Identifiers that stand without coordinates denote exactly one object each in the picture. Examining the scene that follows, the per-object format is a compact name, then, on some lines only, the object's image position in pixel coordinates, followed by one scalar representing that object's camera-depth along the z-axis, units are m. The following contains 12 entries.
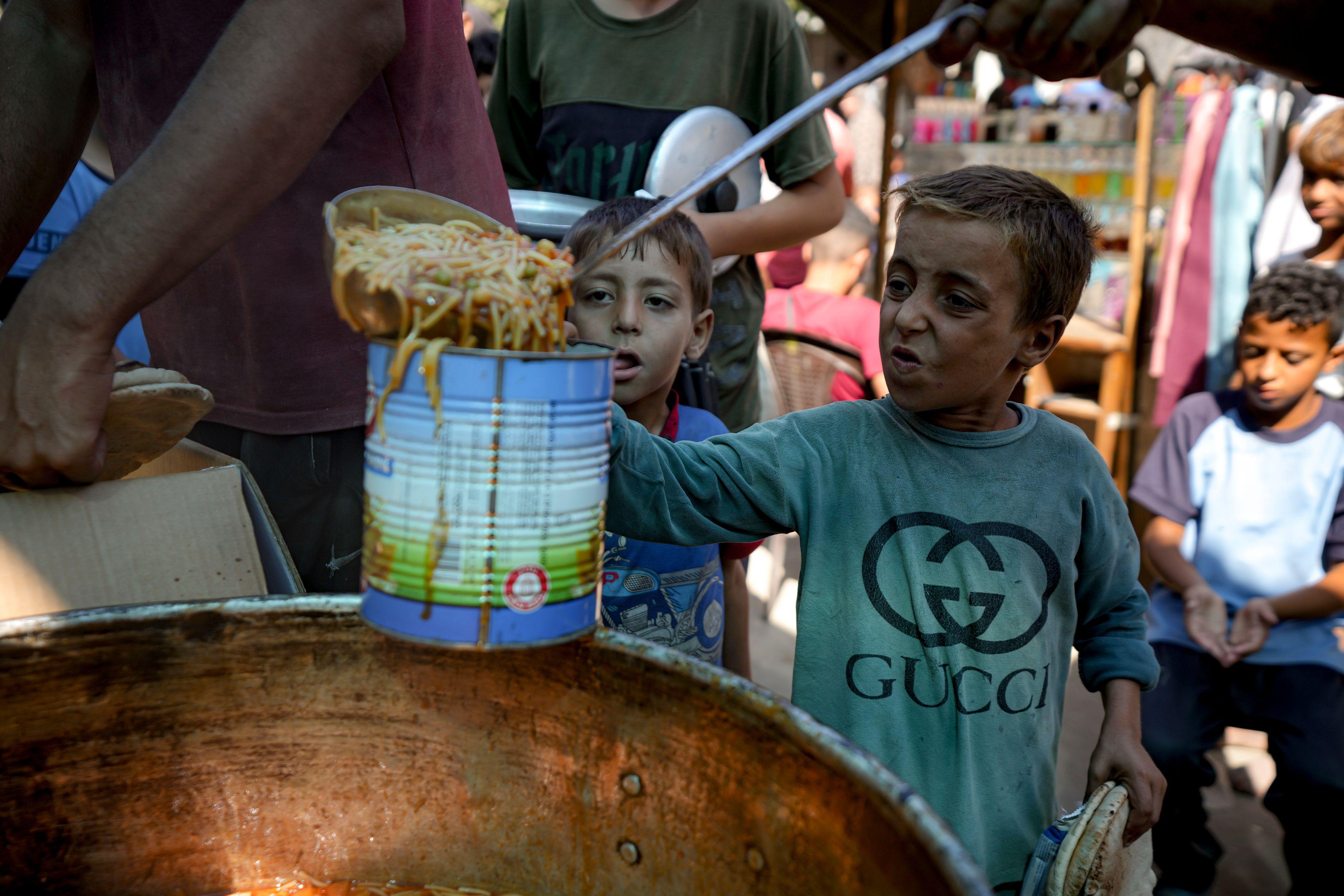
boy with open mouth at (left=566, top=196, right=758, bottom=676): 2.09
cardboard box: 1.42
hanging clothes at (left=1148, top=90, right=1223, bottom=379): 5.28
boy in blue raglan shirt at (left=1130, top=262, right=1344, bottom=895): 2.69
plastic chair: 4.63
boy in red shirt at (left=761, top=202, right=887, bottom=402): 4.61
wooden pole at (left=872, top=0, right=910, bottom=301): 3.98
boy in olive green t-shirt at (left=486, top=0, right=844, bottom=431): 2.53
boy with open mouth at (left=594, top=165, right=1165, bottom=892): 1.58
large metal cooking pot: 1.16
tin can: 0.97
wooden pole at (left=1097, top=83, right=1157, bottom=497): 5.58
